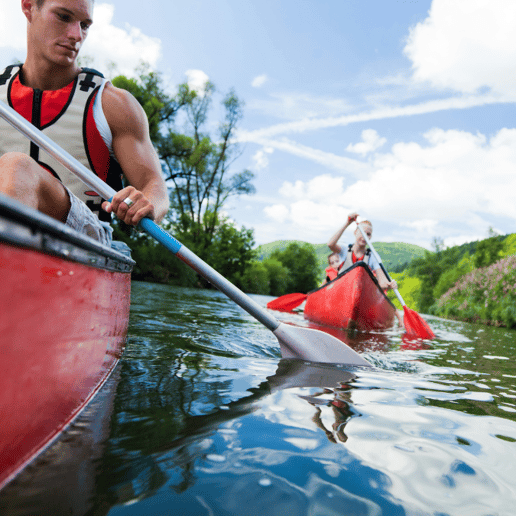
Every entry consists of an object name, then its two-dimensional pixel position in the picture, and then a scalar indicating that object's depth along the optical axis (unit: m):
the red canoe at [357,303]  4.95
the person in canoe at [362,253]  6.45
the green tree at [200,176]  18.03
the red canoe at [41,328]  0.70
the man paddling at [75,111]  1.72
